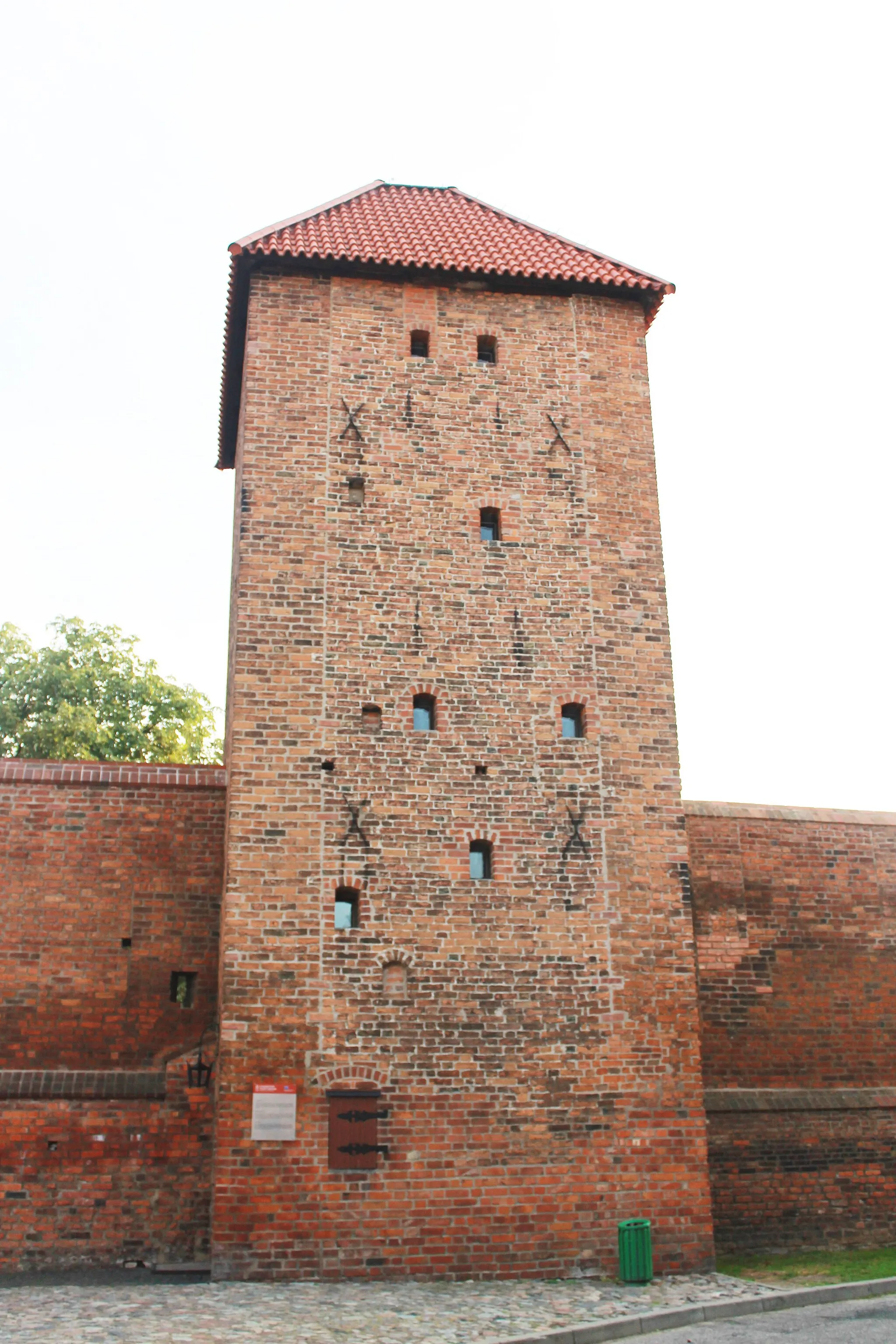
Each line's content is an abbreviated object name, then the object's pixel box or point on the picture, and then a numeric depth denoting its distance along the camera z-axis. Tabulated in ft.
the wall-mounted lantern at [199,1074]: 42.75
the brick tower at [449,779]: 41.06
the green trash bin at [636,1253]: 40.11
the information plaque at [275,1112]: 40.27
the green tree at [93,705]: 81.71
